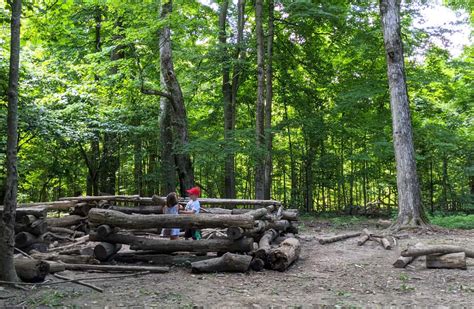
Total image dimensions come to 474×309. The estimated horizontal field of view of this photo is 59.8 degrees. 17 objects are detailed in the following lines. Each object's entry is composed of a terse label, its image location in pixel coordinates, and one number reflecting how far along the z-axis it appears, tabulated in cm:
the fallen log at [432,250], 769
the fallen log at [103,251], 838
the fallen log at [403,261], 785
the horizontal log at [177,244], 833
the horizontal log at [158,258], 843
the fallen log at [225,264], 746
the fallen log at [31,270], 643
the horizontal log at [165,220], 812
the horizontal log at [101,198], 1305
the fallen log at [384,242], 997
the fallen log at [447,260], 763
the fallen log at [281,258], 783
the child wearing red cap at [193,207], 976
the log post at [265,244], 789
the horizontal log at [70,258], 823
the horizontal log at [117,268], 758
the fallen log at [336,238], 1133
